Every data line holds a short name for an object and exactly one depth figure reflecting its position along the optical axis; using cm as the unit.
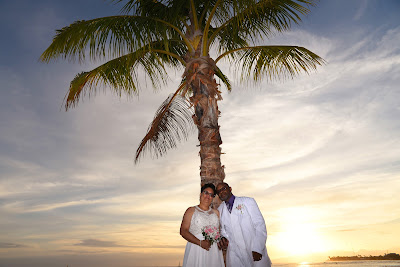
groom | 609
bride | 607
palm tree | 967
